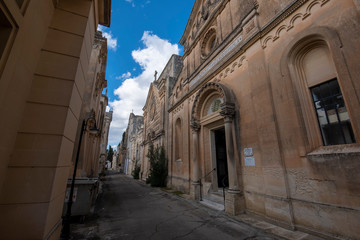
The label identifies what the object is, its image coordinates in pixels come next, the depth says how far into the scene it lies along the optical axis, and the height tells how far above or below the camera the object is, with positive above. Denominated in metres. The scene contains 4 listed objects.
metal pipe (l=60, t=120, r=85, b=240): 3.94 -1.62
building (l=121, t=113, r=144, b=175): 28.63 +4.13
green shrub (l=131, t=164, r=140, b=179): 23.63 -1.30
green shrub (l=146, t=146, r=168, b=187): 14.33 -0.71
